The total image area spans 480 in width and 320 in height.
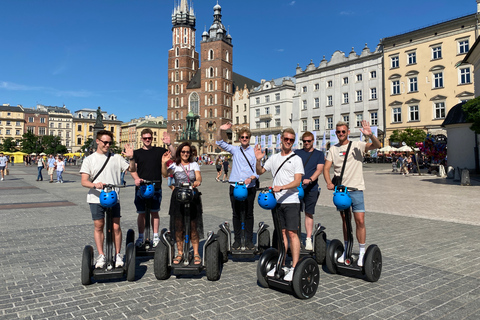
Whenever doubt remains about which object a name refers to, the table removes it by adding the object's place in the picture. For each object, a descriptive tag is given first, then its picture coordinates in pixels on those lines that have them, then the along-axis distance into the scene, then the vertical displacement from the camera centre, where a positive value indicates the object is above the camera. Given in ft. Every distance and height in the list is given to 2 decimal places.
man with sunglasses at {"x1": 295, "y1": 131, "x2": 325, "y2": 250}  18.56 -0.12
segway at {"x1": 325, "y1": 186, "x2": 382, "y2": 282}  14.44 -3.78
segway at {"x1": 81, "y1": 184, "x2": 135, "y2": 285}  14.03 -3.65
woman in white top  15.42 -1.52
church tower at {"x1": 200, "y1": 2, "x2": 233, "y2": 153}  281.74 +67.12
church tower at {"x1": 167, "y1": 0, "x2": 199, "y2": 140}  298.35 +86.88
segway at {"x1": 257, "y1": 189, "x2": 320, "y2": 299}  12.80 -3.88
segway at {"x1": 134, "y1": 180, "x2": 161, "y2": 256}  17.06 -2.37
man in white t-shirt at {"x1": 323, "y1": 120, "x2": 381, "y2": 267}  15.06 +0.10
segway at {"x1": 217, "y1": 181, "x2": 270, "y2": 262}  17.65 -3.78
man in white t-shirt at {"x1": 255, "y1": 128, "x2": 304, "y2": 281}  13.53 -0.90
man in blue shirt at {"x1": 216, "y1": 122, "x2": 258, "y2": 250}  17.78 -0.39
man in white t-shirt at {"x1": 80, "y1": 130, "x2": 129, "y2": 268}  14.56 -0.31
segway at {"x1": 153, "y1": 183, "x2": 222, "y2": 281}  14.71 -3.64
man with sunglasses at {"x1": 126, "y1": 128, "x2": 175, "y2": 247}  18.24 +0.01
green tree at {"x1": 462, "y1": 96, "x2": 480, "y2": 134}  51.44 +8.26
